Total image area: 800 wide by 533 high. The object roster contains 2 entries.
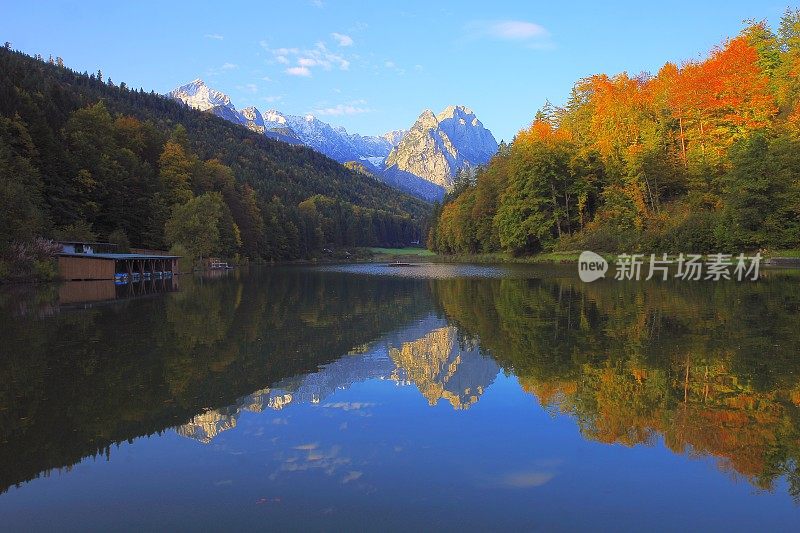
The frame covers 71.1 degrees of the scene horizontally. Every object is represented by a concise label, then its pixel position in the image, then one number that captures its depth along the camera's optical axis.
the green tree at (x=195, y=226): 70.81
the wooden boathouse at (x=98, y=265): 44.78
